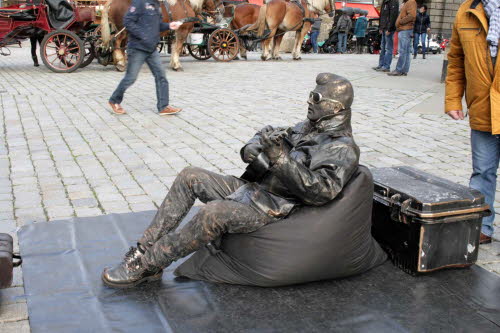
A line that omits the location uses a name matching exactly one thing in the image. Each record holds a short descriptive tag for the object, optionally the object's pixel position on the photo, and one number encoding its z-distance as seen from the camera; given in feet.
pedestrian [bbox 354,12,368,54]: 81.66
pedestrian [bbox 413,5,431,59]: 65.31
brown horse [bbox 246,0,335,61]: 56.39
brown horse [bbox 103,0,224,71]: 41.39
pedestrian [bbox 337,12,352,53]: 81.82
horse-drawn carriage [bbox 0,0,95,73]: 41.06
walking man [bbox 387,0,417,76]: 41.60
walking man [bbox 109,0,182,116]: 25.30
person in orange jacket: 11.30
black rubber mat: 9.15
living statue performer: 9.27
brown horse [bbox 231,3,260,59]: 57.06
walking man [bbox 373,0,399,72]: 43.93
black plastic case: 10.60
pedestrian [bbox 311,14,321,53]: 81.97
